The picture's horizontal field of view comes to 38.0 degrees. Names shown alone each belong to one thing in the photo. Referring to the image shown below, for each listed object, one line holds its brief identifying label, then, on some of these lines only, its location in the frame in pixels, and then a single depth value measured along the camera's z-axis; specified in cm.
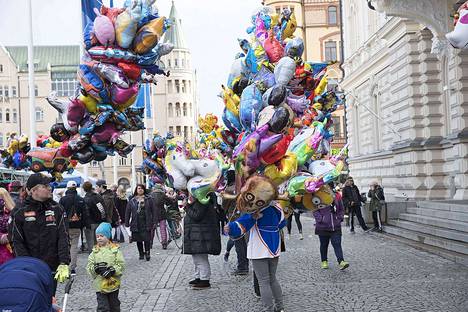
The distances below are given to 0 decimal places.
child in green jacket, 753
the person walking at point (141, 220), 1448
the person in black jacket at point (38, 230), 708
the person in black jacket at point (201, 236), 1062
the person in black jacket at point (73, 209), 1358
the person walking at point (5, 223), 786
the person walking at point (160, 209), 1652
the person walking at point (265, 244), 798
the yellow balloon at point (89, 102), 863
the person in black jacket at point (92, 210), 1467
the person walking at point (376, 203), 1959
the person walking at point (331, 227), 1193
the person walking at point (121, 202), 1855
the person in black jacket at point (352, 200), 1969
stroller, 450
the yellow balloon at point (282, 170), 802
